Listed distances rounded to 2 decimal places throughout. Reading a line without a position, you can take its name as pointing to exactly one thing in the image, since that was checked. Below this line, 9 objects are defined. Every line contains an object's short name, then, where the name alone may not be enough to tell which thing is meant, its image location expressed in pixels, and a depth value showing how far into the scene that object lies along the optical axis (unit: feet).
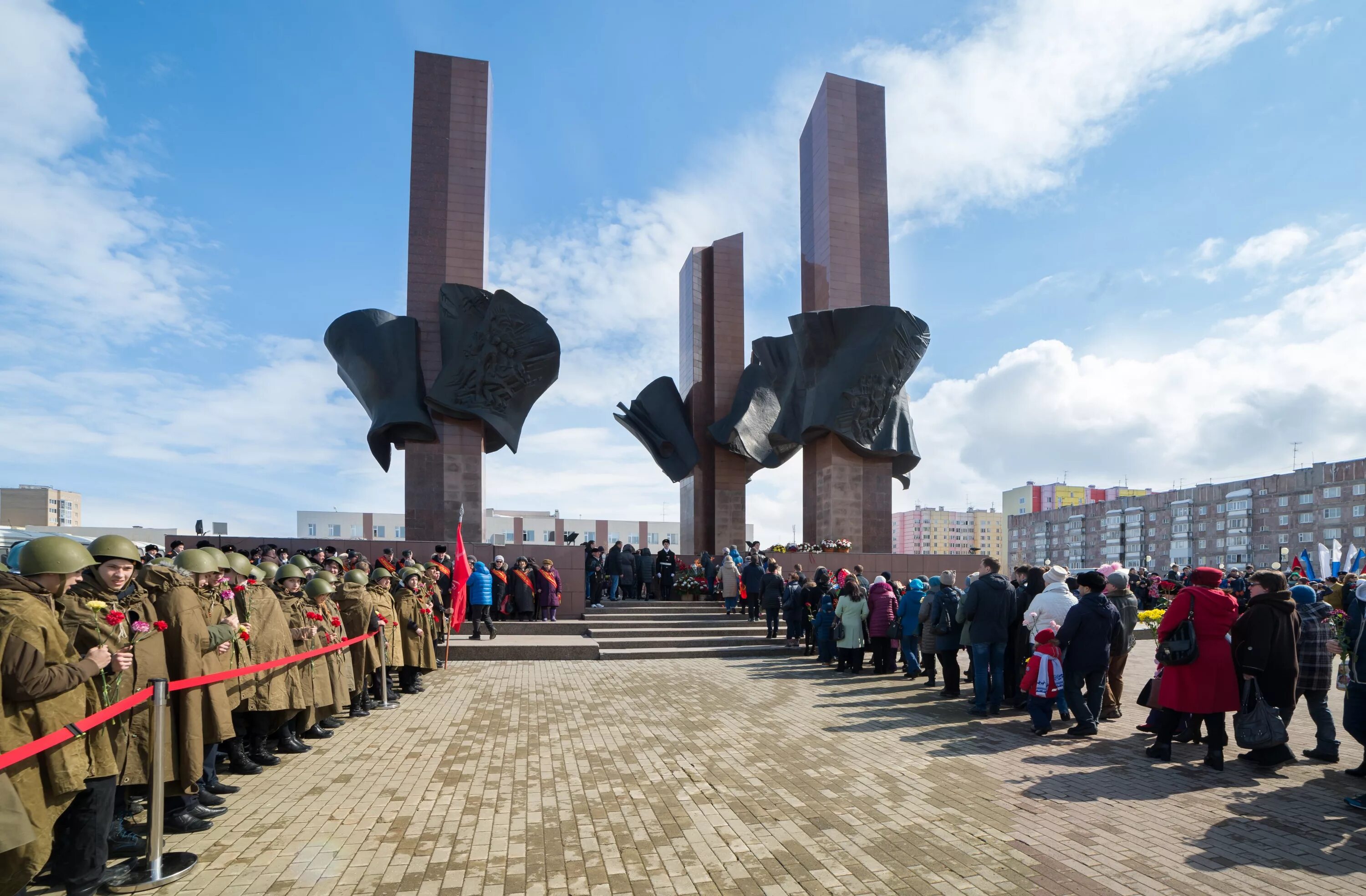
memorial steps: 47.32
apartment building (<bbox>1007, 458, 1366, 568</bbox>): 197.88
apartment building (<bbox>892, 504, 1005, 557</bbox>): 460.55
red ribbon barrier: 10.30
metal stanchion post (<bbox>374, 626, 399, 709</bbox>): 28.99
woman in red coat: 20.70
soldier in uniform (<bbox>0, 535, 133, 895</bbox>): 10.53
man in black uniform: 66.90
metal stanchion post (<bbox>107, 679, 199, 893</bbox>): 13.16
